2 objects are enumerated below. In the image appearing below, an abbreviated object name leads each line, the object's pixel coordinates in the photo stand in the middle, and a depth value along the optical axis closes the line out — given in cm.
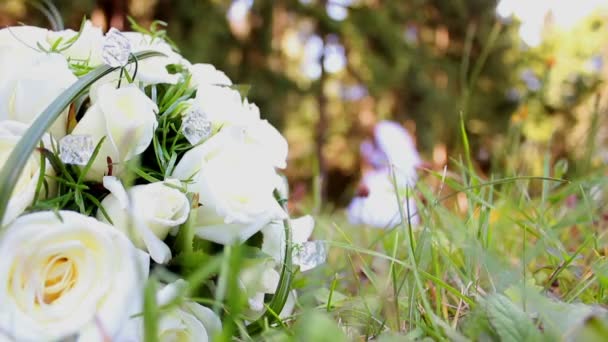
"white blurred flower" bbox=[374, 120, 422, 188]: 52
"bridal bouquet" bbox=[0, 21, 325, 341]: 31
